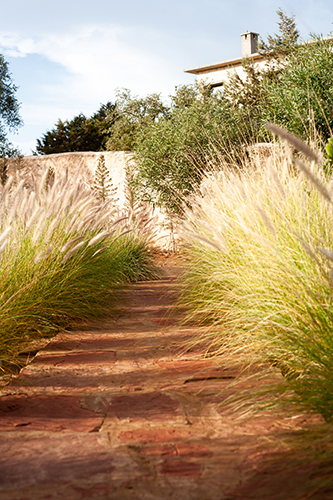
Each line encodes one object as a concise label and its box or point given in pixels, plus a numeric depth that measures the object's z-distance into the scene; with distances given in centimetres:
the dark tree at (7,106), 1800
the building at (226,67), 1994
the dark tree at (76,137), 1998
